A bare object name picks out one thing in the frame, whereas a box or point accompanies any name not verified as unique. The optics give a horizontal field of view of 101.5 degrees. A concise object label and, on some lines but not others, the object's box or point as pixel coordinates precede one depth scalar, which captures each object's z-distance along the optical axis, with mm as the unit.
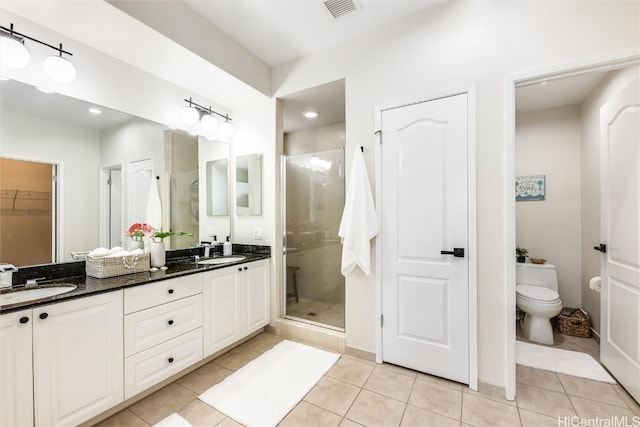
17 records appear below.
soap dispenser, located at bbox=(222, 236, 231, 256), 2873
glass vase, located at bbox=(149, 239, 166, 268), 2121
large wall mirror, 1679
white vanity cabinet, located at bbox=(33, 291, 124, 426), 1318
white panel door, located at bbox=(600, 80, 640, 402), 1728
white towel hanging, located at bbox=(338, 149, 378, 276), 2178
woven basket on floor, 2617
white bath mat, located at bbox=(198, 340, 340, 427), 1663
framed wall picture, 3154
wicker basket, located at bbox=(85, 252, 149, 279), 1780
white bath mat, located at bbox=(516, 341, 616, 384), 2018
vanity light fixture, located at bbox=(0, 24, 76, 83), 1546
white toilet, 2473
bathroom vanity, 1260
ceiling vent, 1963
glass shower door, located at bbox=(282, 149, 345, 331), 2693
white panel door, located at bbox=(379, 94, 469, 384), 1918
